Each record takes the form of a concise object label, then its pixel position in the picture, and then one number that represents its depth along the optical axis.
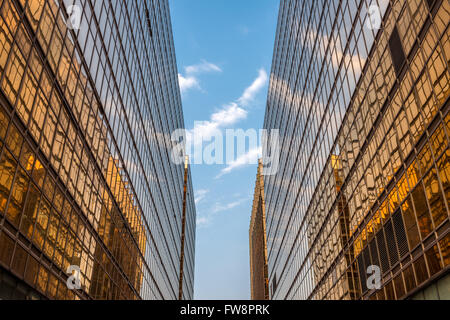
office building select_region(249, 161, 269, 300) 129.62
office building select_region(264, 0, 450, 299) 21.53
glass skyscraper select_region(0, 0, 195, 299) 21.39
